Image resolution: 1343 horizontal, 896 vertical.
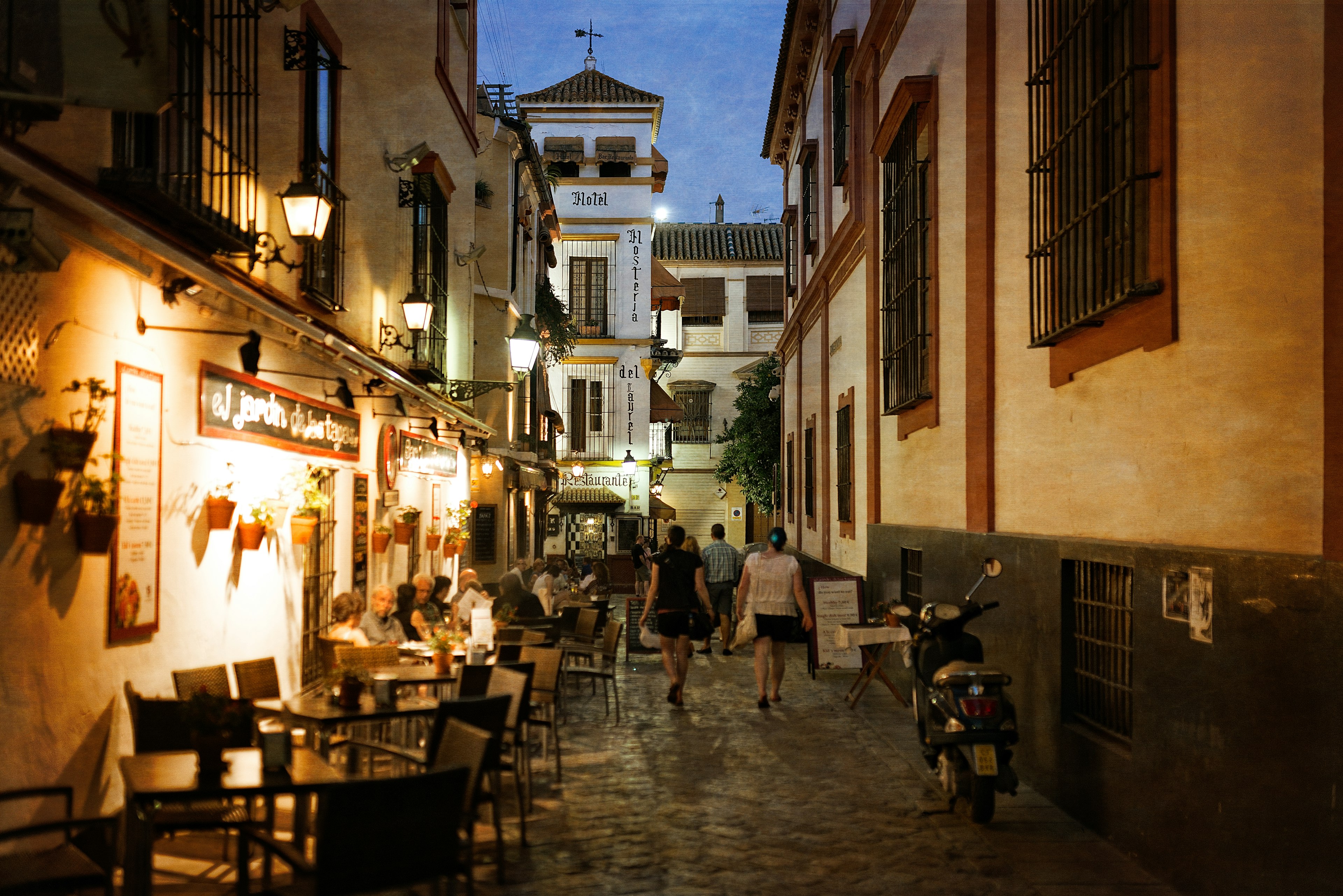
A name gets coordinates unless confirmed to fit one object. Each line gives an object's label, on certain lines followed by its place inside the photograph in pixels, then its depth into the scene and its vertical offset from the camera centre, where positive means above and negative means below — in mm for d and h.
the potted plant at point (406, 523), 14031 -285
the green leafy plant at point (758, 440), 34562 +1738
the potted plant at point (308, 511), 9406 -98
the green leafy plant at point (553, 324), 27203 +4106
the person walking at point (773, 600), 12352 -1026
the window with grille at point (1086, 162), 6480 +2045
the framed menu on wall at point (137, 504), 6176 -35
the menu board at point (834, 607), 13359 -1184
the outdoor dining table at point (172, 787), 4773 -1173
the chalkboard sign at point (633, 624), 16406 -1819
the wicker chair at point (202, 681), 6773 -1060
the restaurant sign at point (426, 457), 14742 +567
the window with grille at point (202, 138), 6238 +2175
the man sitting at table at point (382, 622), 10531 -1094
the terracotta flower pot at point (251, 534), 8219 -247
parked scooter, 7219 -1405
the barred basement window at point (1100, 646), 6844 -867
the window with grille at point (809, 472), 21625 +524
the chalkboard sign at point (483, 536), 22891 -695
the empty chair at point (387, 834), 4188 -1199
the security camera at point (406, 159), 13891 +3934
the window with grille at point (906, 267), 12273 +2533
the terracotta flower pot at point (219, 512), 7594 -91
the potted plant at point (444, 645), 8391 -1083
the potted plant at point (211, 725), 4953 -938
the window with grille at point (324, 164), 10164 +3060
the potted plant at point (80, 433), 5367 +292
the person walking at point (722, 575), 17750 -1111
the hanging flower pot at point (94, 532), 5645 -160
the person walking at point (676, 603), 12273 -1051
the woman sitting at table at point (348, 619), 9438 -956
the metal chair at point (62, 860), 4379 -1384
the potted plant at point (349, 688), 6922 -1094
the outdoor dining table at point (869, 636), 10344 -1166
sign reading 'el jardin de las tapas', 7590 +612
